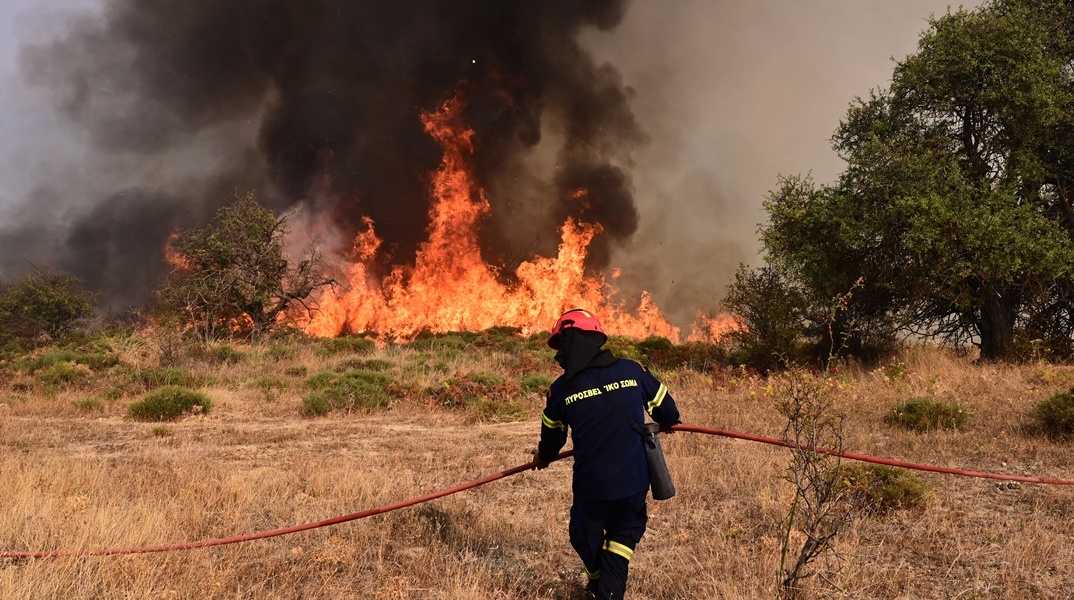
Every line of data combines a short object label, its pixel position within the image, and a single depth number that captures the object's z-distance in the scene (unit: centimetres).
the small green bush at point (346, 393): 1273
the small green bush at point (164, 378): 1500
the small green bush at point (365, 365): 1808
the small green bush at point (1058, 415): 803
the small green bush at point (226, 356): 1911
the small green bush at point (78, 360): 1827
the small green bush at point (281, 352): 2031
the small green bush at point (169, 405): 1191
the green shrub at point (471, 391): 1347
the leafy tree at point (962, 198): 1459
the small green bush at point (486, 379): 1475
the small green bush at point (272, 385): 1434
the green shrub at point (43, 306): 3800
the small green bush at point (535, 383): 1452
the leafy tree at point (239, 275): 2552
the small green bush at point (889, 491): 592
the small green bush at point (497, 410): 1202
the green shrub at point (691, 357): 1742
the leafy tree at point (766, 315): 1670
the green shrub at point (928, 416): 884
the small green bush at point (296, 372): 1730
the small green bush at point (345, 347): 2239
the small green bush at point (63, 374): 1559
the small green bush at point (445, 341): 2444
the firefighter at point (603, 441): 375
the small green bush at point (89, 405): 1245
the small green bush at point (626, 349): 1933
